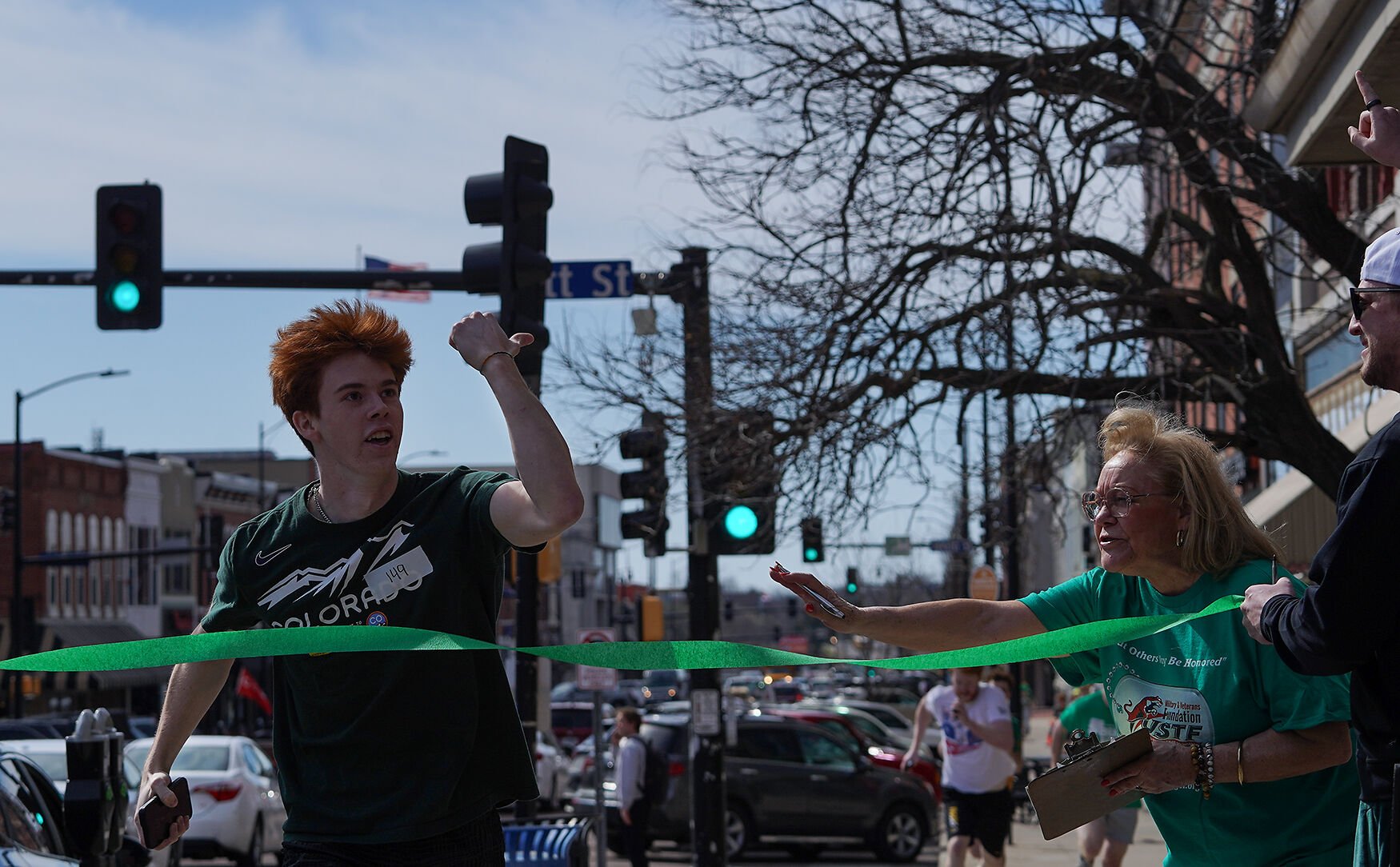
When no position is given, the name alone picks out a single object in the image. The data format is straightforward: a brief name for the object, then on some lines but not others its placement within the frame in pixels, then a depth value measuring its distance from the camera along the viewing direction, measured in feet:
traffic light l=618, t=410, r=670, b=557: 44.29
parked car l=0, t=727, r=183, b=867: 38.42
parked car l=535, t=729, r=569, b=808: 88.12
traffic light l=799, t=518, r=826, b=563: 43.11
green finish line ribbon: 12.57
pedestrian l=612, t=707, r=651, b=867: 54.75
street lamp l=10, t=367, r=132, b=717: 122.01
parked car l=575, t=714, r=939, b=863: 67.21
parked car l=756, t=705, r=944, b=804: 69.77
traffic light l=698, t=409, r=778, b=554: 43.04
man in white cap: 10.80
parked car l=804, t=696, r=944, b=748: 115.24
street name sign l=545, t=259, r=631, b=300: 41.73
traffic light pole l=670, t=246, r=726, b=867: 44.57
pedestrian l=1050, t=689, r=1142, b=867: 39.11
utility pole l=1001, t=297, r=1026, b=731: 41.14
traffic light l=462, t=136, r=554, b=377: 31.68
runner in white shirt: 39.52
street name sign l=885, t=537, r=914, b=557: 66.63
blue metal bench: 28.35
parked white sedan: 59.72
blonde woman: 12.66
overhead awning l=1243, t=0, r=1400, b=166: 29.40
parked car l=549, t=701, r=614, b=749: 132.67
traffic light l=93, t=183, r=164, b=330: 39.22
